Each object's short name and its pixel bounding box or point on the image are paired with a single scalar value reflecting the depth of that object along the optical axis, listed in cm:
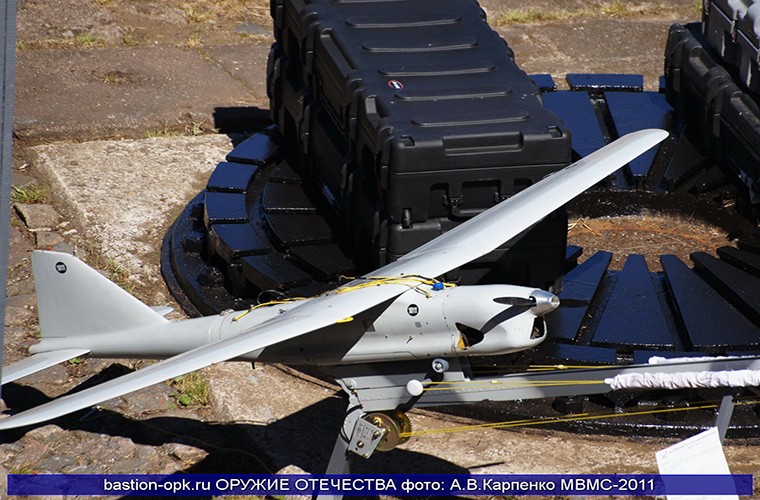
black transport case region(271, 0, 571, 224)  1602
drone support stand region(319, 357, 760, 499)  1239
